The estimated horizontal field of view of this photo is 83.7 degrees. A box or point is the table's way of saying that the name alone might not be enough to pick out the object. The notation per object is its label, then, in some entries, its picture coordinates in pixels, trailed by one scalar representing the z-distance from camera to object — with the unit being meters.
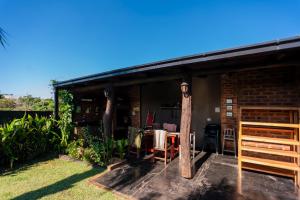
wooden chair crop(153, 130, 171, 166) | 4.19
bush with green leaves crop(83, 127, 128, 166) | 4.34
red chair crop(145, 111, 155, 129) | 6.12
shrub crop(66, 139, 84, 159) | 4.84
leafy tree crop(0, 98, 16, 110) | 14.08
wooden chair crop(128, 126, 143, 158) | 4.55
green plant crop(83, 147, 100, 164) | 4.33
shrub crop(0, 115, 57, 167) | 4.41
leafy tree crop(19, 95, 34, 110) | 14.52
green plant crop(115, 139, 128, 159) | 4.52
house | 3.00
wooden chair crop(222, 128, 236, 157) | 4.81
